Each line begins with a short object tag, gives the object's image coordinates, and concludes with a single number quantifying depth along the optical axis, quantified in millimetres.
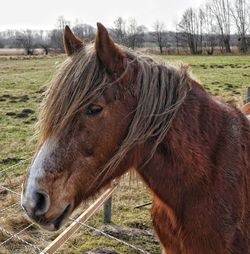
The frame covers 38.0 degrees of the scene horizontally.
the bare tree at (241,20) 56650
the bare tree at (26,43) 54188
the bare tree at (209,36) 57203
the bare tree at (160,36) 58506
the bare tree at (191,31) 57744
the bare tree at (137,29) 37578
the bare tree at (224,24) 57000
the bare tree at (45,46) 52672
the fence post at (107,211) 4457
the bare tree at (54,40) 51150
